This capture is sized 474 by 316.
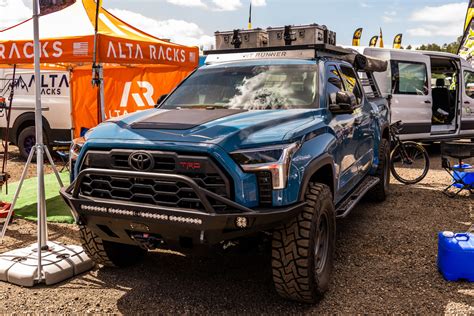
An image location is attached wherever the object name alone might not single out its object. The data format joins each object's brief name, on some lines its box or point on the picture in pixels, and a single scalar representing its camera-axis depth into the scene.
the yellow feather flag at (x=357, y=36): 28.25
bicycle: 7.94
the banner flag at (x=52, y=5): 4.19
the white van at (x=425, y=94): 9.76
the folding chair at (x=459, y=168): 6.52
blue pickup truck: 2.96
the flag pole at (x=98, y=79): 5.70
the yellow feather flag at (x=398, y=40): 32.03
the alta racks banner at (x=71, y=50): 5.87
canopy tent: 5.93
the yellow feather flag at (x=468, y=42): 18.52
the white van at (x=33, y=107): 10.32
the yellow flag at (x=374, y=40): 30.12
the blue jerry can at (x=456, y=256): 3.84
